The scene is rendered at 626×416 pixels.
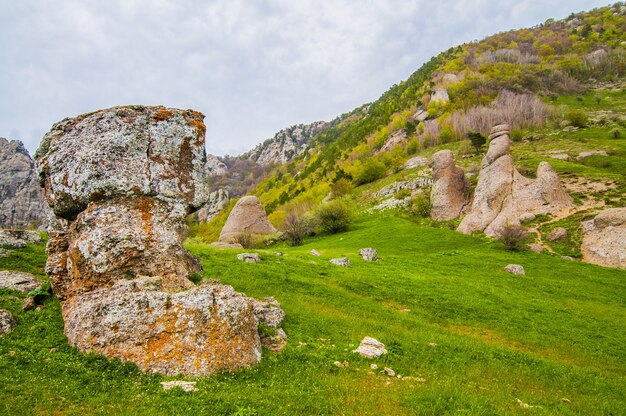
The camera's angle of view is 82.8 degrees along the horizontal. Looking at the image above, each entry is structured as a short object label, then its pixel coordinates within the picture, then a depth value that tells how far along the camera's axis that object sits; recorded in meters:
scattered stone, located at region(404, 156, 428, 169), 76.81
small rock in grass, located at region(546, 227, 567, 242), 34.38
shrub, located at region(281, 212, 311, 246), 52.53
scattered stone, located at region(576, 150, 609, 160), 52.43
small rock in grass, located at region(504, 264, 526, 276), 28.73
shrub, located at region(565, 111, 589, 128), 70.12
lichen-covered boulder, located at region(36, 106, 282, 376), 9.26
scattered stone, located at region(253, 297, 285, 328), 12.98
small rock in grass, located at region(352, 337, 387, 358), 11.44
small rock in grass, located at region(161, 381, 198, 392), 7.99
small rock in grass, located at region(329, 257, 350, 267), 27.87
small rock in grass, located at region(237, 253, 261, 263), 25.89
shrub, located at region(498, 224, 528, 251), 34.81
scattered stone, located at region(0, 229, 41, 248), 17.81
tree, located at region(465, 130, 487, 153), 67.88
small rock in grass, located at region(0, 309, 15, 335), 9.66
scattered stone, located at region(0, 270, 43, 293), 12.61
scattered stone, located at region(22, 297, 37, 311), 11.31
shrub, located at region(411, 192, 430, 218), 54.59
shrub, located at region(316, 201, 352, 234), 54.69
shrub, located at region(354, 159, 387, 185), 80.31
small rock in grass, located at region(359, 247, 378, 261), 32.66
